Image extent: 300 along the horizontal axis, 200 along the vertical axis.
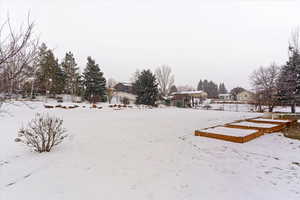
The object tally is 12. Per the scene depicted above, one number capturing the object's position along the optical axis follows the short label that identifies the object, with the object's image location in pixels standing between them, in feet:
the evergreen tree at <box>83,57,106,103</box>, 80.18
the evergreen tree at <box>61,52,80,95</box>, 88.48
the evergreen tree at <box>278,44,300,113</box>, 28.96
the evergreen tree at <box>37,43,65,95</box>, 78.55
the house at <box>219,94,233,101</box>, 177.70
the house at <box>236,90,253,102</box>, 162.06
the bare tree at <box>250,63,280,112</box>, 44.82
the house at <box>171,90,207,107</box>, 100.27
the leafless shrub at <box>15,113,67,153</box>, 11.57
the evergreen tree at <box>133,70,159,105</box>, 84.48
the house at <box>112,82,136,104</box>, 122.02
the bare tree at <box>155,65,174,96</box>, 129.90
